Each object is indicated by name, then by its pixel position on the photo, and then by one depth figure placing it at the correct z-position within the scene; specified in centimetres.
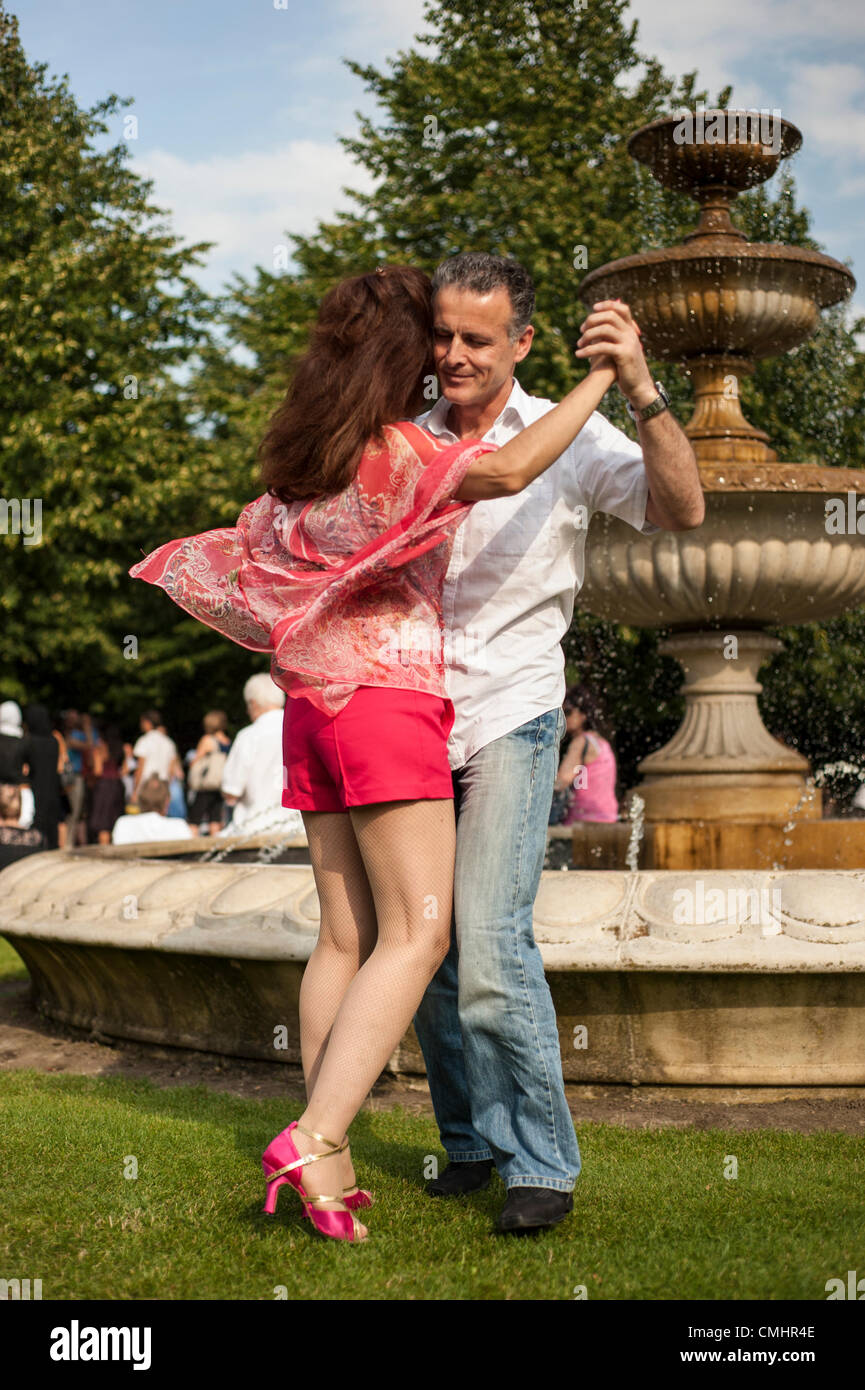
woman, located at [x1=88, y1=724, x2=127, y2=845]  1512
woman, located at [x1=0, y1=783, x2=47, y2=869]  918
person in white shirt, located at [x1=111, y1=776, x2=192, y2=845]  985
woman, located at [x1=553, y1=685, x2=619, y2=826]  955
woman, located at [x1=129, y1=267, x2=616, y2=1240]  290
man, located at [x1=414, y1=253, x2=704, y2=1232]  302
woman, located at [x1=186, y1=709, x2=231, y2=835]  1361
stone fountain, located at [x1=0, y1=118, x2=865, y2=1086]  439
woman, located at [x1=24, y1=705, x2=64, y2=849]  1174
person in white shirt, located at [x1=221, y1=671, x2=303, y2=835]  861
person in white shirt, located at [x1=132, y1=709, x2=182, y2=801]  1538
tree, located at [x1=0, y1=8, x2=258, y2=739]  2238
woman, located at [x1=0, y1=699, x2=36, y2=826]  1054
